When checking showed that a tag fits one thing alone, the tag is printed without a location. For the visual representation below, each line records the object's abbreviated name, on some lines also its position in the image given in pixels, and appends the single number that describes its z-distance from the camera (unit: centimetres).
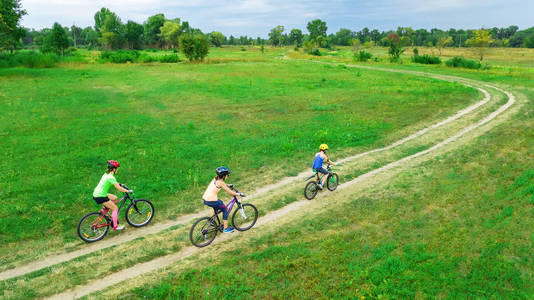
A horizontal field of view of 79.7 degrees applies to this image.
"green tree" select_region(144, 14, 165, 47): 15775
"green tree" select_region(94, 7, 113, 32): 16779
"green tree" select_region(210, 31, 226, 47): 19011
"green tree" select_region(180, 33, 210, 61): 7294
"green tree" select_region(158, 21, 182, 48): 14625
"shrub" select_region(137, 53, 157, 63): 7618
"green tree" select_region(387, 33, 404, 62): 7826
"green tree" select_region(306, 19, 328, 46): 17012
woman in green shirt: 1034
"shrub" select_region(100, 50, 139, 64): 7512
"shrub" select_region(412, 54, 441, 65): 6696
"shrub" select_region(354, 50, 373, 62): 8112
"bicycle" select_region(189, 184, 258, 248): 1019
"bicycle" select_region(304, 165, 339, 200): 1343
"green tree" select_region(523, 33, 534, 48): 14312
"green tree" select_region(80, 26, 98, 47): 16275
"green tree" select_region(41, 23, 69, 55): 9206
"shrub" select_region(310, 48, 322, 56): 10956
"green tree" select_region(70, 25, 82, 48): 19375
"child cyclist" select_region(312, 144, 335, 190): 1318
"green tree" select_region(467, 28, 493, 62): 7056
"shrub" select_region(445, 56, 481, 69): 5778
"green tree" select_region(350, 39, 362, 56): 13850
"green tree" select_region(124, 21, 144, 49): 14438
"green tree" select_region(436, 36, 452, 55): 12216
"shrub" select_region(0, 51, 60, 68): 5925
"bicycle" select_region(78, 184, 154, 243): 1052
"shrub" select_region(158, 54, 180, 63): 7631
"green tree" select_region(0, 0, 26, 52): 4497
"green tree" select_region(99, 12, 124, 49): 13612
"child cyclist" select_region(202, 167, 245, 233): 991
